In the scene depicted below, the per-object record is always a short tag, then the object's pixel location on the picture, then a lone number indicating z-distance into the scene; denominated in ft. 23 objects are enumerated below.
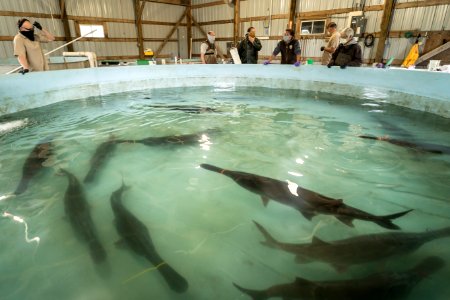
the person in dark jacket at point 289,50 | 28.09
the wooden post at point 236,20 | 50.57
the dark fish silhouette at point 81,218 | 7.12
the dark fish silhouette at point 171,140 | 14.08
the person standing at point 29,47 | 20.21
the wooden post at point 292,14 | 43.57
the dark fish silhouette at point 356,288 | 5.31
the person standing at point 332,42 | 25.29
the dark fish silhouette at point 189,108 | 20.83
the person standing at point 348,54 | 24.50
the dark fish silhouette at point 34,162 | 10.16
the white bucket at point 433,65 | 22.43
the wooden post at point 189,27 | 58.34
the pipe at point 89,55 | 34.87
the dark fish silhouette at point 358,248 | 6.40
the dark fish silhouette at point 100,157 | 11.05
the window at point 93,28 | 46.50
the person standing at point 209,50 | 32.17
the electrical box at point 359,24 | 37.19
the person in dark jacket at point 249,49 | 29.87
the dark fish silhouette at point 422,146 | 13.02
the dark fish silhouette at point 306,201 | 8.07
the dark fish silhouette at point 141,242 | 6.15
